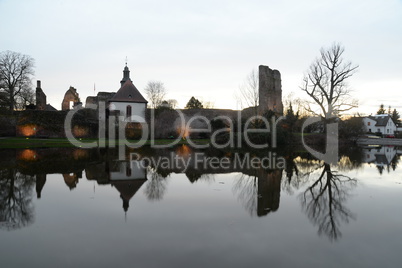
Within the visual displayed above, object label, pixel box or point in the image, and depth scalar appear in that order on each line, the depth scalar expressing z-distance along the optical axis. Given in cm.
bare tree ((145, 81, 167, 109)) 6400
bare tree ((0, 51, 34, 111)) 4341
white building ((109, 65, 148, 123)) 4478
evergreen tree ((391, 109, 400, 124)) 8414
